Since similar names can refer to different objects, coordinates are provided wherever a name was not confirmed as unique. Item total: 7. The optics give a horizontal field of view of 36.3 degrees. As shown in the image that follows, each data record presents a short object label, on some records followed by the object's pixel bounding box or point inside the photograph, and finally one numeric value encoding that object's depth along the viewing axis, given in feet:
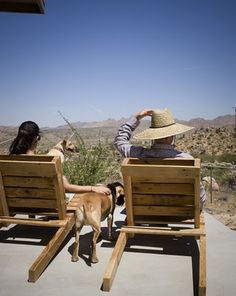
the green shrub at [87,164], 24.43
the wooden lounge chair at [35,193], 12.34
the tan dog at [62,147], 16.04
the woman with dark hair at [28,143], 13.87
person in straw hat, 12.99
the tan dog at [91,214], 12.25
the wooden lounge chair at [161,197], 11.45
